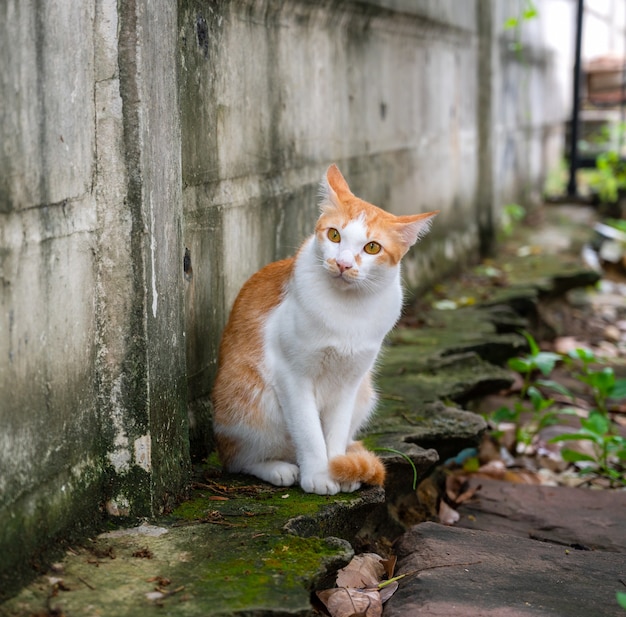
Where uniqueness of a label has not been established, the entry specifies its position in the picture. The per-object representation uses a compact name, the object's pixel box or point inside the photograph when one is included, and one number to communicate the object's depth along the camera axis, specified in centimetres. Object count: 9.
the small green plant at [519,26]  890
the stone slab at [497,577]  265
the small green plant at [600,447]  437
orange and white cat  308
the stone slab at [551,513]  368
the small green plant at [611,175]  1138
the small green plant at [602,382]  469
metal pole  1094
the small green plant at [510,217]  960
